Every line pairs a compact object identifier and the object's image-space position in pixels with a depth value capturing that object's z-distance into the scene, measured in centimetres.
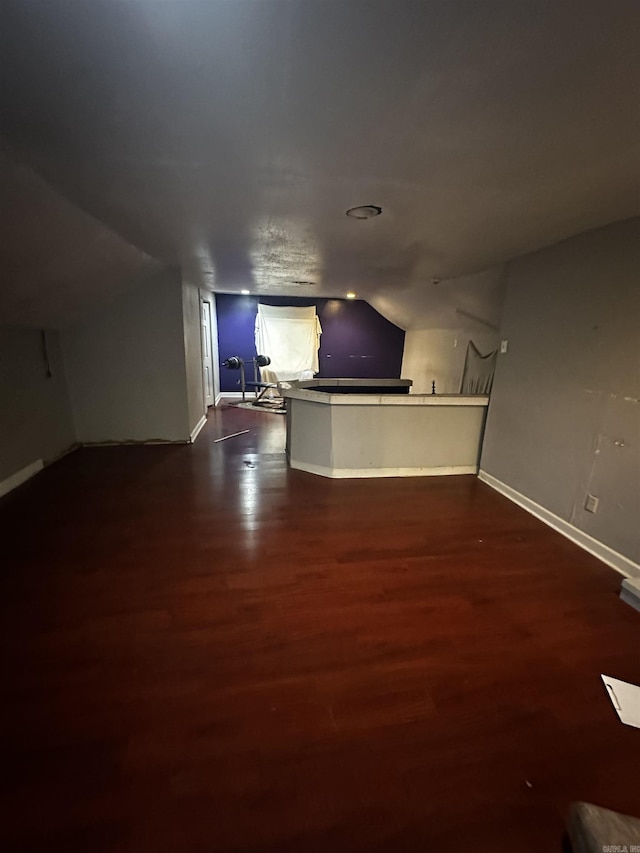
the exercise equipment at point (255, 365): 700
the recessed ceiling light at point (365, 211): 210
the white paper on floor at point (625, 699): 137
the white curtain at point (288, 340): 739
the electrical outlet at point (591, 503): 244
